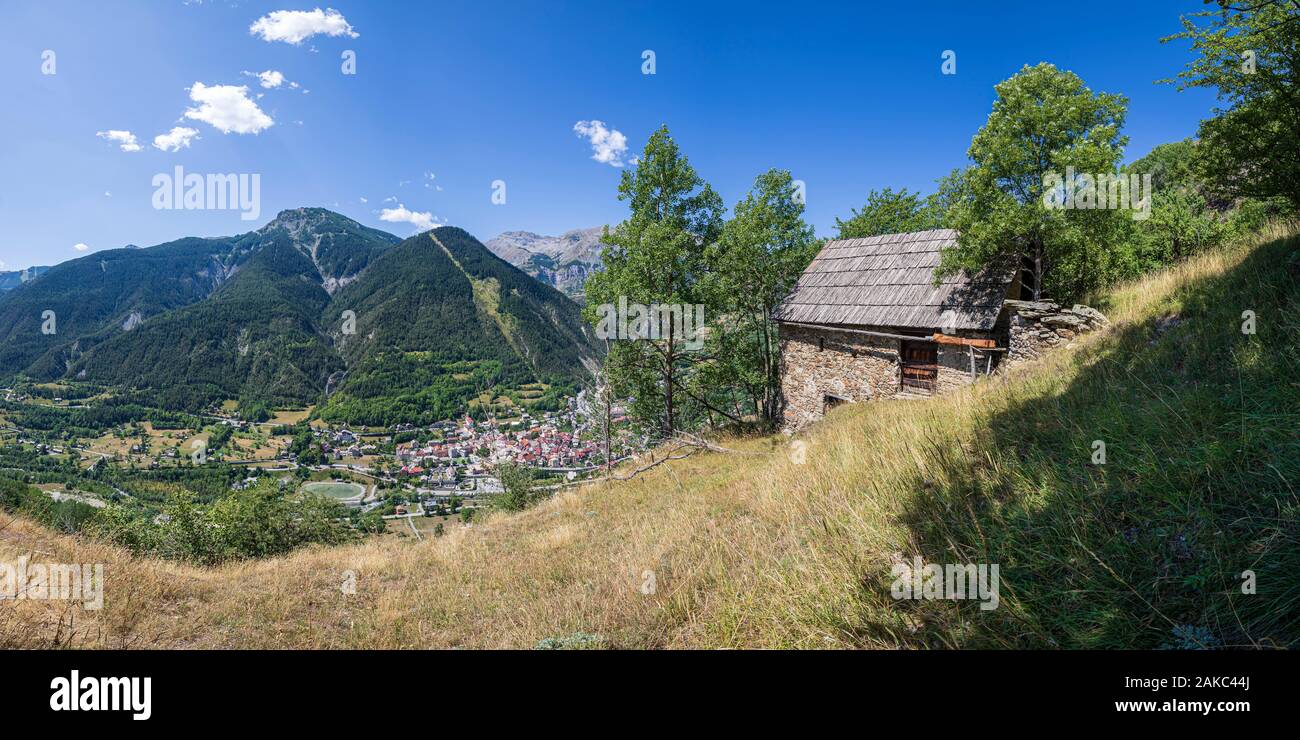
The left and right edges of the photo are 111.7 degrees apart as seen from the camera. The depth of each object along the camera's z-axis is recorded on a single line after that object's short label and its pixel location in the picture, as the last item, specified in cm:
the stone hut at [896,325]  1204
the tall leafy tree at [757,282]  1756
